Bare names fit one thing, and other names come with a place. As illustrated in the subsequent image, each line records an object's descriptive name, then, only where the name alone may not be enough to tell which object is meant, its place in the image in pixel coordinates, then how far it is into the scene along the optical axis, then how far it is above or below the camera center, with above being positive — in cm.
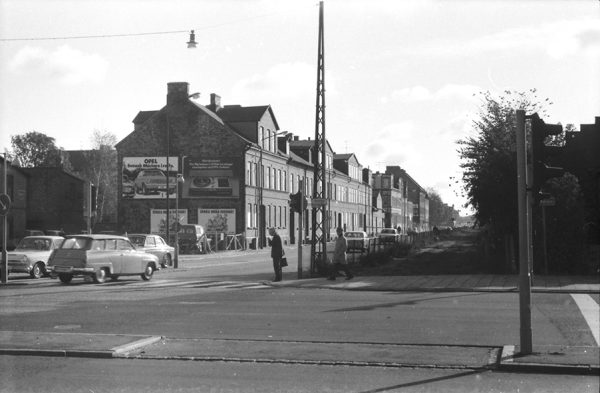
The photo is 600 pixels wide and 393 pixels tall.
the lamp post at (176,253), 3253 -94
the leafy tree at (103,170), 8500 +730
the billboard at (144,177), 5894 +444
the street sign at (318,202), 2463 +97
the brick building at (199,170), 5759 +493
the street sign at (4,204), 2316 +91
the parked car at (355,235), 5709 -34
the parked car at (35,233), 4596 -2
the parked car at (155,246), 3181 -62
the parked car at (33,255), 2591 -79
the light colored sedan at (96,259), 2283 -84
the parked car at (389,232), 7002 -15
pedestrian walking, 2328 -86
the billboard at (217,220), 5697 +90
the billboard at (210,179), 5772 +417
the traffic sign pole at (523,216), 951 +18
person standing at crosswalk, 2325 -70
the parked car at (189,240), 4803 -54
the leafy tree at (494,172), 2634 +227
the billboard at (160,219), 5709 +102
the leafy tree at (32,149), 10162 +1167
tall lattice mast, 2511 +356
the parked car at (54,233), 4711 -3
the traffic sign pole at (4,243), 2317 -32
